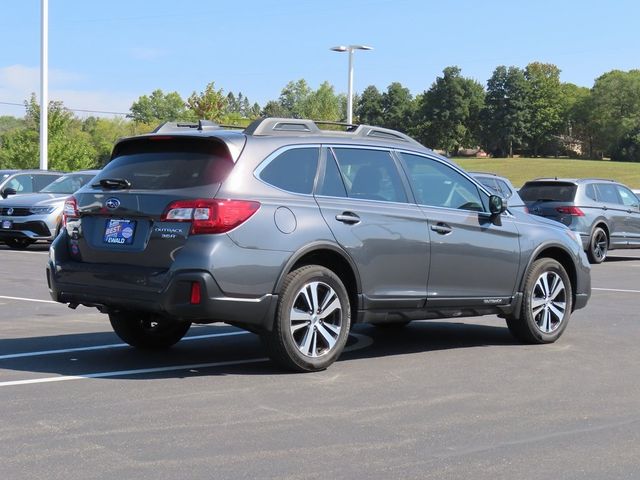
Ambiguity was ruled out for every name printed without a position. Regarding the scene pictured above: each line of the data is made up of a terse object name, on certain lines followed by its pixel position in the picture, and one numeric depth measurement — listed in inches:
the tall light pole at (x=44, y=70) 1164.5
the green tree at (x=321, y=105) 4109.3
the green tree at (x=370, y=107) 5634.8
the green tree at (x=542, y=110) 5733.3
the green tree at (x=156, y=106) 7116.1
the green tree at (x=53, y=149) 1754.4
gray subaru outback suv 268.4
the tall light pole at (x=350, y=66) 1601.7
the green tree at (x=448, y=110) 5590.6
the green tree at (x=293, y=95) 5812.0
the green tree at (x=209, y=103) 2913.4
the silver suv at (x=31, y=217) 808.3
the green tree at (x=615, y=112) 5561.0
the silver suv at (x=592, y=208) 813.9
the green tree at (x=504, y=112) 5600.9
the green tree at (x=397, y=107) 5679.1
